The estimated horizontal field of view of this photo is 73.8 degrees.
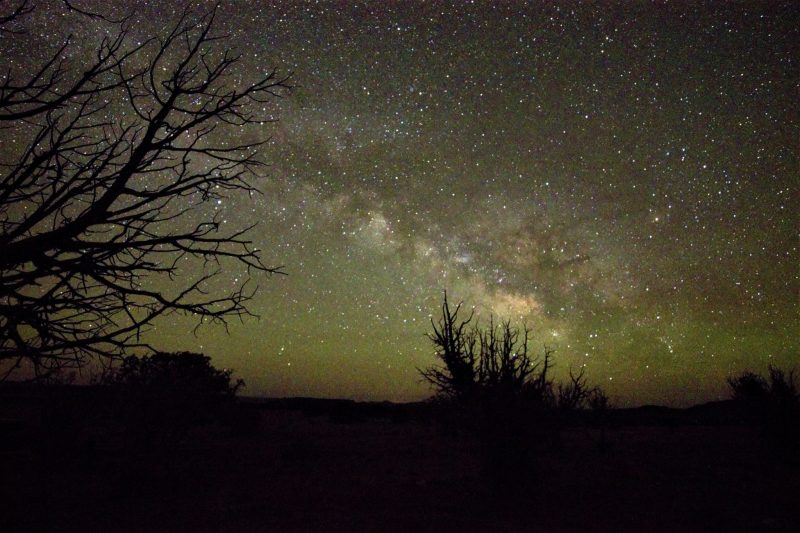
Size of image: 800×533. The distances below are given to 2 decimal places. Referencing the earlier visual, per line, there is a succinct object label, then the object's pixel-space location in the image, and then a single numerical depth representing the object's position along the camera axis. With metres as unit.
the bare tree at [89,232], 3.04
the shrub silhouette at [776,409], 14.30
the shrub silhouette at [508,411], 9.58
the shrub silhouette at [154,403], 11.18
